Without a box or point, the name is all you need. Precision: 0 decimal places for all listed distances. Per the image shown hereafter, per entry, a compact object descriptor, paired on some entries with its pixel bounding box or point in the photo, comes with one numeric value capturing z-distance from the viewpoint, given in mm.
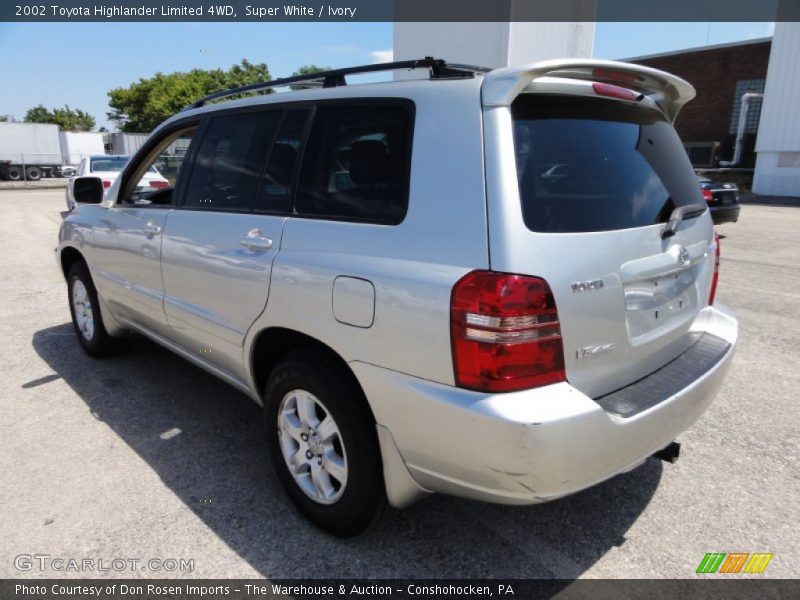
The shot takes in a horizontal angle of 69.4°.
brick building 29672
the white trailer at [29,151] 36531
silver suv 1881
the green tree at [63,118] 76375
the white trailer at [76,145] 42844
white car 14051
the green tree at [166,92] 50128
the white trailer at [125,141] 42281
